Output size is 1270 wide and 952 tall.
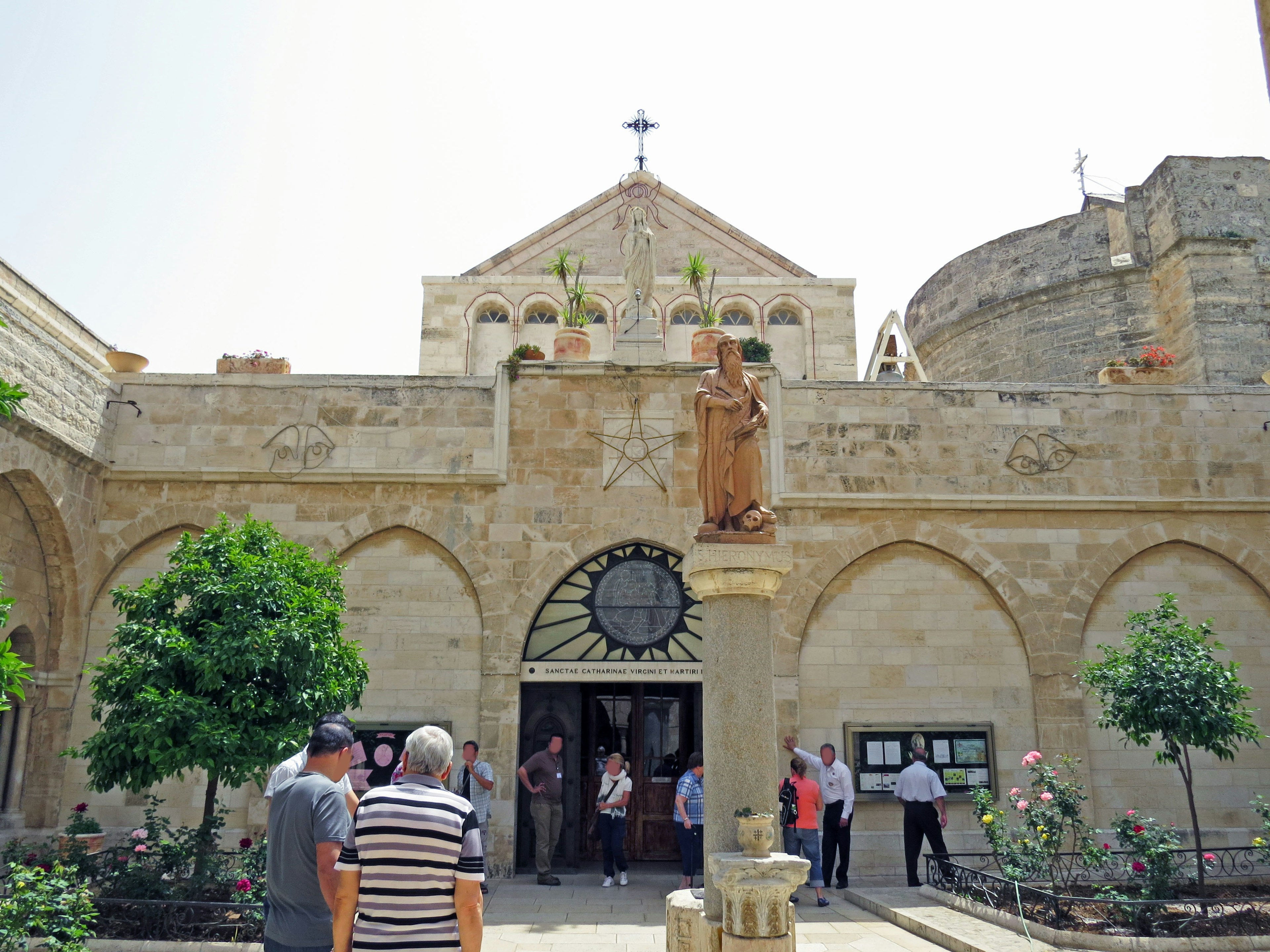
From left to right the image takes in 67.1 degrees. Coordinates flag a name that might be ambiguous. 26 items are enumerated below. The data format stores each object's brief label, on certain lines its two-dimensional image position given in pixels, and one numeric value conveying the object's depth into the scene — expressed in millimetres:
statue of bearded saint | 7664
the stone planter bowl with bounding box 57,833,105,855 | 10547
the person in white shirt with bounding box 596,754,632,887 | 10977
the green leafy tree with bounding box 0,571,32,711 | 6070
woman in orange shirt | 10234
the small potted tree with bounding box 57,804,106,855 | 9547
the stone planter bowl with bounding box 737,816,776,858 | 6480
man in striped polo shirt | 3891
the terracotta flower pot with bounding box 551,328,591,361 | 14133
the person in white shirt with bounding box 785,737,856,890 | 10984
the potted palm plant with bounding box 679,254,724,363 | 14398
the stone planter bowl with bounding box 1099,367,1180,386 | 13953
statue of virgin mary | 13820
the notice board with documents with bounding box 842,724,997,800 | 12492
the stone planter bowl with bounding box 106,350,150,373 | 13430
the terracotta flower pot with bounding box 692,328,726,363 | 14383
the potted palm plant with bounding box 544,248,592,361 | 14156
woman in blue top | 10297
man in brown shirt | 11445
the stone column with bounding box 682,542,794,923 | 6953
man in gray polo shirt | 4539
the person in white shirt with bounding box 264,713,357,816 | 5039
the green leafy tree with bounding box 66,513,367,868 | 8359
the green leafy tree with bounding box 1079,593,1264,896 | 9539
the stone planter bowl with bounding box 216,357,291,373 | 13883
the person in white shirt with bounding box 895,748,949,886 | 10859
